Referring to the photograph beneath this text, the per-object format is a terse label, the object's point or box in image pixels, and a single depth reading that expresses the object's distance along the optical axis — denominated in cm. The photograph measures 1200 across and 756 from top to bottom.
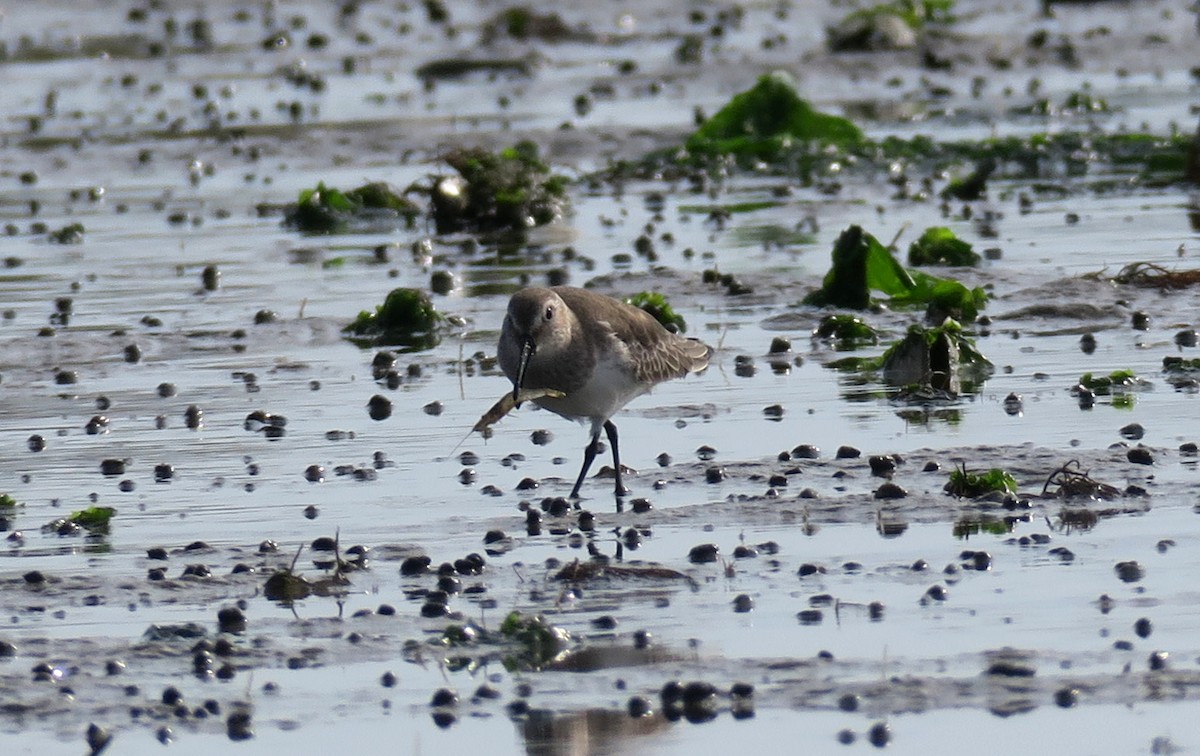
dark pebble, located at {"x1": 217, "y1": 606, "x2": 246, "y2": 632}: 1470
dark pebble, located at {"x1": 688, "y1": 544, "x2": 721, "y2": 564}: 1622
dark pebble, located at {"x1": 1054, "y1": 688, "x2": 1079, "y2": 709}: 1252
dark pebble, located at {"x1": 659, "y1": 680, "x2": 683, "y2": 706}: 1281
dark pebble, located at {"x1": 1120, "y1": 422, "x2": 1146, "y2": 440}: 1975
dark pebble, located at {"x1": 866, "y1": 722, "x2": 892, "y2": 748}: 1204
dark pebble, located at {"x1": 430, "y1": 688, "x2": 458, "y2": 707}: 1297
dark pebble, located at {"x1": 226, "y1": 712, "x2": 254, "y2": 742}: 1257
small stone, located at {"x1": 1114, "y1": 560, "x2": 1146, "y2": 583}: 1512
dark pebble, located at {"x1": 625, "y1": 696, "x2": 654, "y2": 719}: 1266
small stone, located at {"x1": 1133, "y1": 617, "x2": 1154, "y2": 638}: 1371
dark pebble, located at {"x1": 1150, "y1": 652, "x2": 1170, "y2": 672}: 1301
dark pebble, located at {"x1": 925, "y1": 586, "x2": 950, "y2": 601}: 1483
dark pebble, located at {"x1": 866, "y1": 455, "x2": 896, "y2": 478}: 1878
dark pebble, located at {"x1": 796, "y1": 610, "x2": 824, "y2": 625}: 1445
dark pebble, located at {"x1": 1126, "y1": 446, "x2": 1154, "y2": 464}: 1861
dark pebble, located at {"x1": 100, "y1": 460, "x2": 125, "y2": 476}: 2033
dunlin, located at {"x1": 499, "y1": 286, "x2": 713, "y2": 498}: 1866
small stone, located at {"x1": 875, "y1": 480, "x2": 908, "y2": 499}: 1784
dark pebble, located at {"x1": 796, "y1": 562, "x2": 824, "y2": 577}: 1565
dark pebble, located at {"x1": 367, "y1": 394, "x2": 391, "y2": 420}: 2264
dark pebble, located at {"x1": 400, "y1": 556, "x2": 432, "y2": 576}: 1619
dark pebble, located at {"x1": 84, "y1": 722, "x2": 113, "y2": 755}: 1234
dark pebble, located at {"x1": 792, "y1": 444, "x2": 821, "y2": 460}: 1962
